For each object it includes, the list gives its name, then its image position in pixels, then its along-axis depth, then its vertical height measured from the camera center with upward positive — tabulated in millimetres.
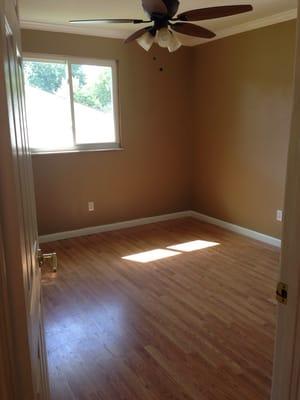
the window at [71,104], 4086 +304
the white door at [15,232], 714 -227
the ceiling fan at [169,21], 2342 +760
